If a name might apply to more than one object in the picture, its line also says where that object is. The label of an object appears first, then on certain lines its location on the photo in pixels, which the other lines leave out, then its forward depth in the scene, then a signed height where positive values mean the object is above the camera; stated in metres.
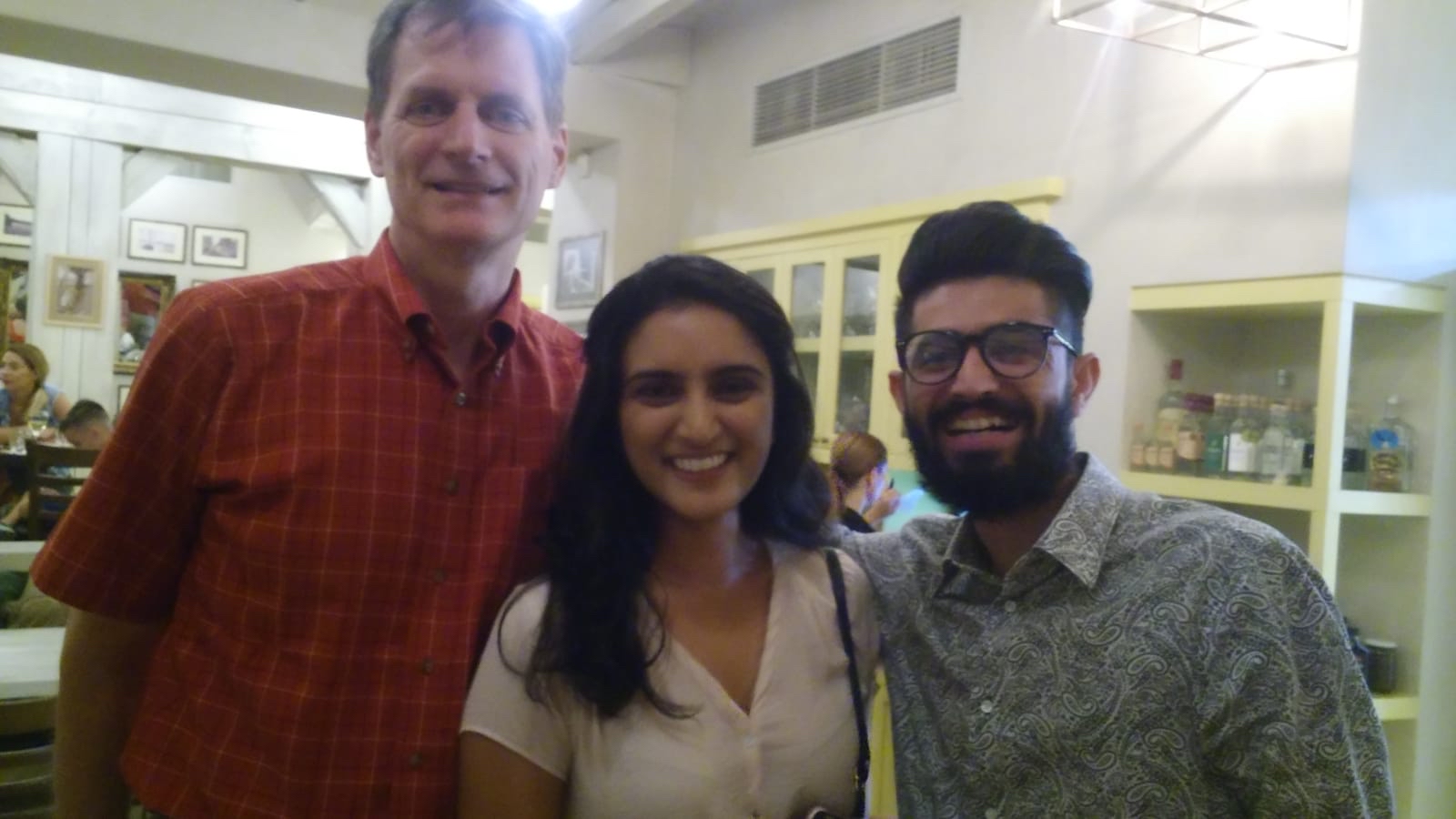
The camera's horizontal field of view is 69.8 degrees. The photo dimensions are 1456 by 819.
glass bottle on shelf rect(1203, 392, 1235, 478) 2.36 -0.03
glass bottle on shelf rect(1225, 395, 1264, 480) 2.28 -0.04
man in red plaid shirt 1.21 -0.17
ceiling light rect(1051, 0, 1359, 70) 2.09 +0.84
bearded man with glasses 1.09 -0.23
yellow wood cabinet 3.19 +0.34
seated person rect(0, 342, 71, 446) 5.43 -0.17
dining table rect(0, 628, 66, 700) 2.27 -0.73
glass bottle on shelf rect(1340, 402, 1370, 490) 2.18 -0.05
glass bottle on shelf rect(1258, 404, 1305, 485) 2.23 -0.04
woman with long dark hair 1.20 -0.27
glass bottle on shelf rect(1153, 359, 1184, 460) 2.50 +0.03
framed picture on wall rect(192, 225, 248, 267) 8.77 +0.98
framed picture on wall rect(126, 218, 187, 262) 8.45 +0.96
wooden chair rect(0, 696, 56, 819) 2.06 -0.84
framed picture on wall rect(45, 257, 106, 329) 7.25 +0.43
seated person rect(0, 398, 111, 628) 3.63 -0.36
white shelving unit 2.12 +0.06
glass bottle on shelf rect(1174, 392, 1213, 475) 2.43 -0.03
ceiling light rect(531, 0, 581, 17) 3.46 +1.26
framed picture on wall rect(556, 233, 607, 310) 4.44 +0.50
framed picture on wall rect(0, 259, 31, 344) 7.36 +0.44
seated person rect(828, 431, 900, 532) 3.20 -0.23
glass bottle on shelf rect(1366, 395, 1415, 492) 2.22 -0.05
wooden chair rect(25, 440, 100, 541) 3.76 -0.48
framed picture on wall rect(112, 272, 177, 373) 8.10 +0.38
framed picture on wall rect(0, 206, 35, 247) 7.83 +0.94
